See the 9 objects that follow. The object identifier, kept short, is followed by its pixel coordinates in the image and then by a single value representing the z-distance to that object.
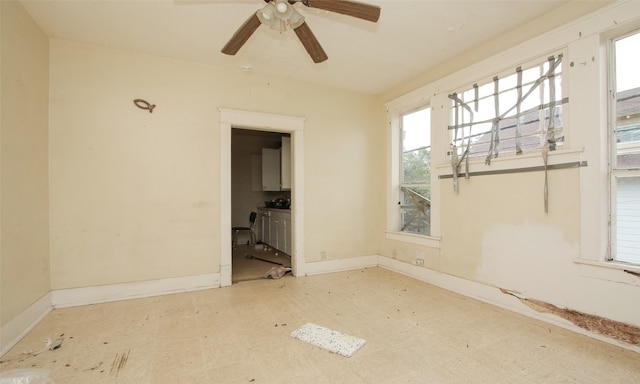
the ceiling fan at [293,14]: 1.89
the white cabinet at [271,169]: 6.18
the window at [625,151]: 2.16
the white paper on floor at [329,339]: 2.07
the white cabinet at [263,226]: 6.12
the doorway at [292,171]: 3.57
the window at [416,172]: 3.89
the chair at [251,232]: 6.38
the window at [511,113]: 2.56
